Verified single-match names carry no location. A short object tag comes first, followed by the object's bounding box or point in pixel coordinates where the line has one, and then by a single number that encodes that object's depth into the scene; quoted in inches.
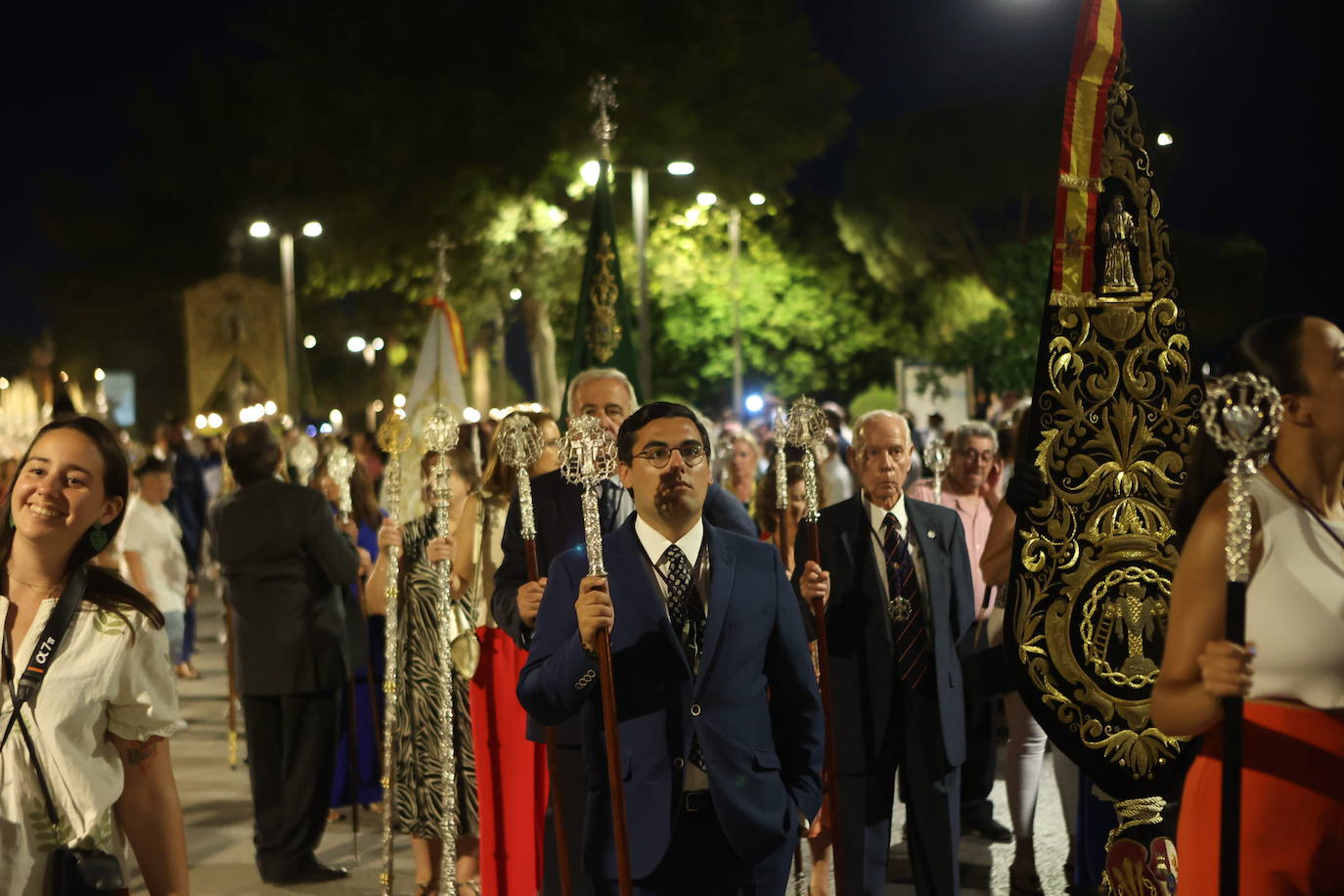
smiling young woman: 140.8
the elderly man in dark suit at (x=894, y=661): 258.5
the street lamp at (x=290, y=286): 1255.1
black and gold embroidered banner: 198.8
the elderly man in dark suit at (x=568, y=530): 222.8
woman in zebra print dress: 294.5
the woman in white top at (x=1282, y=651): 127.4
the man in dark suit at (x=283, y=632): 330.0
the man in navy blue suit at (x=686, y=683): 165.3
